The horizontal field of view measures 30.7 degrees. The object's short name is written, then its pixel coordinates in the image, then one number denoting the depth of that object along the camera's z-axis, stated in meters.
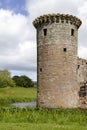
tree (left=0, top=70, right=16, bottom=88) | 42.57
